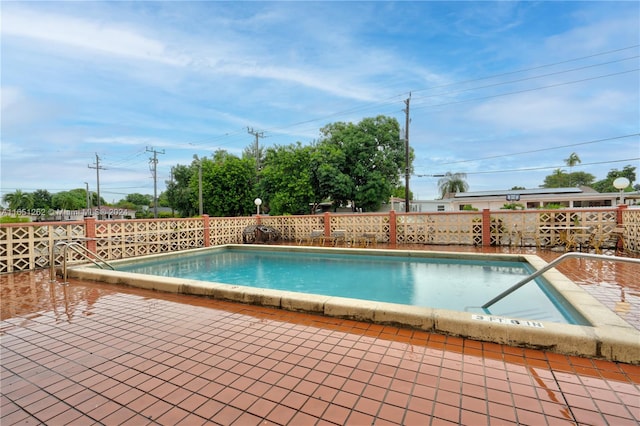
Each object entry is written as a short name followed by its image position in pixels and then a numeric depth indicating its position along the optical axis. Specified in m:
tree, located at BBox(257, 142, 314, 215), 20.41
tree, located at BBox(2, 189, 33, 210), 46.12
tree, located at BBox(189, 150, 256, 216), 22.95
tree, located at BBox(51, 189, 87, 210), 47.66
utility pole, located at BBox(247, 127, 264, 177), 29.39
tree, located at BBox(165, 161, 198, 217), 30.66
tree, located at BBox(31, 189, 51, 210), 48.38
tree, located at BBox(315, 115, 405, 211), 20.73
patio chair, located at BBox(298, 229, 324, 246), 12.80
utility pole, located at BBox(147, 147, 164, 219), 33.49
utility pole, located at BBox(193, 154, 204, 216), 21.86
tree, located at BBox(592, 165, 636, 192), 40.42
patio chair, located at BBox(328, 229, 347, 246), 12.57
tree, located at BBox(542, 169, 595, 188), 40.84
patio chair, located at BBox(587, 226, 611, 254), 9.06
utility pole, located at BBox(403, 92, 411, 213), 16.47
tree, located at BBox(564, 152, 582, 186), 39.83
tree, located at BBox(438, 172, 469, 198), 40.48
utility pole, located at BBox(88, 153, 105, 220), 37.24
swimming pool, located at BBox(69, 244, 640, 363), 2.69
